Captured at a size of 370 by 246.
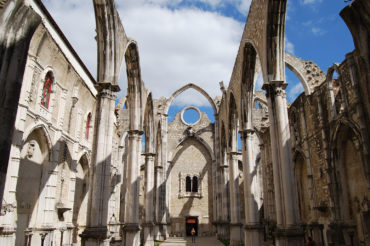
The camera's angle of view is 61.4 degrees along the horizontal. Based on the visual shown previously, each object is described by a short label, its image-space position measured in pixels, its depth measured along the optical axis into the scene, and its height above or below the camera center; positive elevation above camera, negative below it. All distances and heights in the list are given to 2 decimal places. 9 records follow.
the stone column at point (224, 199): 21.07 +0.99
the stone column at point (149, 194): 17.03 +1.13
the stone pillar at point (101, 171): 8.35 +1.18
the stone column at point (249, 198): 12.81 +0.65
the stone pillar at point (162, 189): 22.58 +1.79
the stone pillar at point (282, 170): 8.38 +1.20
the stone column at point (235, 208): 16.00 +0.29
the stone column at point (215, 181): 23.77 +2.54
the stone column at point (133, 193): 13.17 +0.86
